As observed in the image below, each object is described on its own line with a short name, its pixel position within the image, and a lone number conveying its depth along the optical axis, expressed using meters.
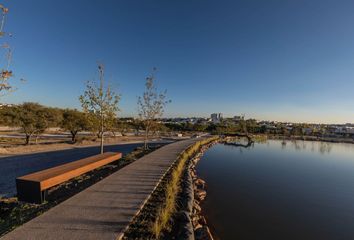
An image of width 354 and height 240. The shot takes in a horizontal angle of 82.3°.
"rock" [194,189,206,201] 6.44
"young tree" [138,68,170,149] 13.78
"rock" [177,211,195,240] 3.34
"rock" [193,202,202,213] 5.32
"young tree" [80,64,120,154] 10.02
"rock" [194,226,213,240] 3.90
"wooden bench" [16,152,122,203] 4.45
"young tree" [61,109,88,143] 20.08
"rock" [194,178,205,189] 7.60
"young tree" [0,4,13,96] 3.03
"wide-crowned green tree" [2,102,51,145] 16.16
